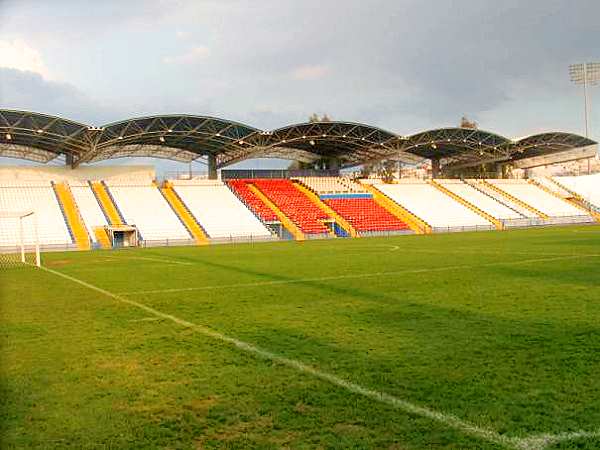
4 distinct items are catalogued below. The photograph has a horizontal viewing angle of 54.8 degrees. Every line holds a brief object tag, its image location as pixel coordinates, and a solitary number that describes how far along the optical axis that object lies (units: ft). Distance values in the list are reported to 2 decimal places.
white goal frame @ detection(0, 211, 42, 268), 89.30
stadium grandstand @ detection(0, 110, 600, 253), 138.92
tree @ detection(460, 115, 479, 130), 315.06
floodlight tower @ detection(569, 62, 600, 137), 230.68
